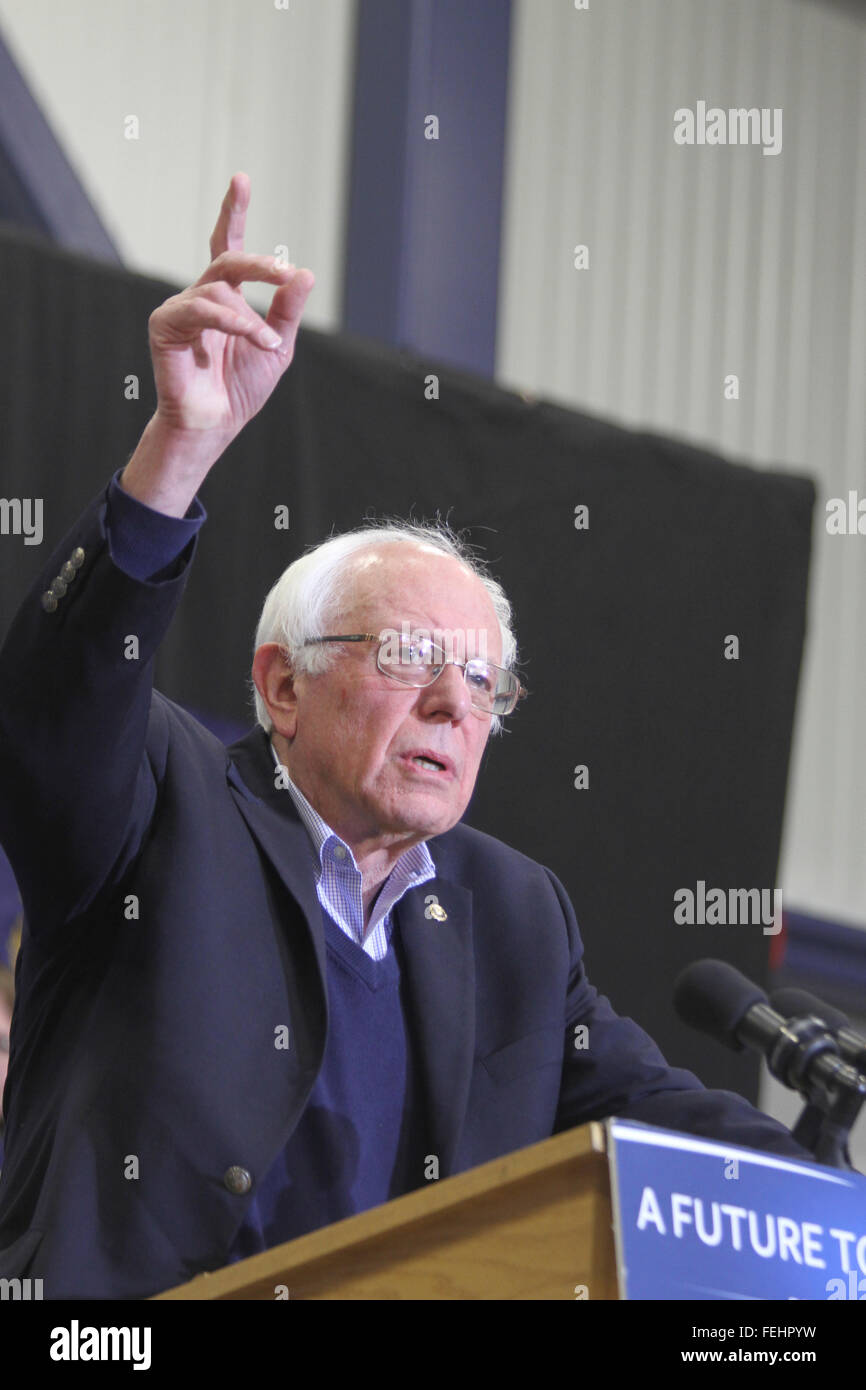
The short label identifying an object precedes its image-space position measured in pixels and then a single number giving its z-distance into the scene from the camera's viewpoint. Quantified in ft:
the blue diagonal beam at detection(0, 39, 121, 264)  24.97
